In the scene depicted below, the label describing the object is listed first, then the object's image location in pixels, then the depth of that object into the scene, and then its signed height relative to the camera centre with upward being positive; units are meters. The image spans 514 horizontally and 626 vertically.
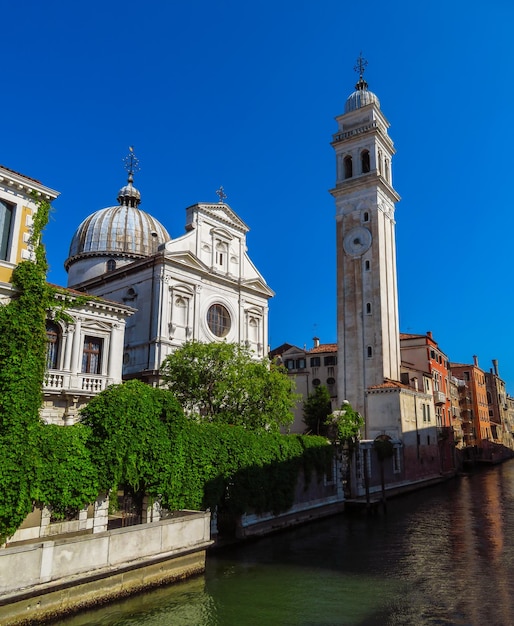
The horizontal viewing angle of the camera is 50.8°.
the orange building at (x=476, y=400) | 69.06 +5.80
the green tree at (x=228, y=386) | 25.33 +2.68
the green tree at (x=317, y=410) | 44.88 +2.85
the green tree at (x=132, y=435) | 15.66 +0.25
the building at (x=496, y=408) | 81.32 +5.74
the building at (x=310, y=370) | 49.41 +6.87
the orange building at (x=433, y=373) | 48.44 +6.27
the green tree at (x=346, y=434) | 30.31 +0.57
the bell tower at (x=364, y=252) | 43.41 +15.94
